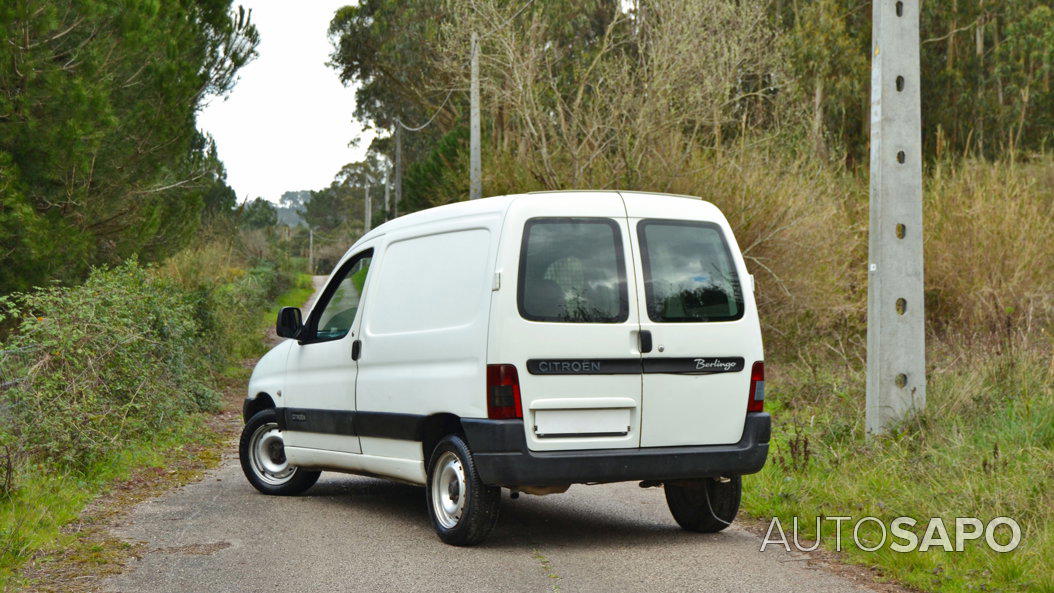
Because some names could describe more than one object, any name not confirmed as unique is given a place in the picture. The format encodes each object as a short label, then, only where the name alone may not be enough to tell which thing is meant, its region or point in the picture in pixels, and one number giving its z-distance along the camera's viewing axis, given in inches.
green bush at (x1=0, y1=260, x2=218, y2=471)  377.1
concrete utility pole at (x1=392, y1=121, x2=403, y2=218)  2401.6
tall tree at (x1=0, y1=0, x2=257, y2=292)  521.0
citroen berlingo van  264.2
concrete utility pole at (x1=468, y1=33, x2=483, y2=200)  801.6
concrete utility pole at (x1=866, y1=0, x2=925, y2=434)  354.0
